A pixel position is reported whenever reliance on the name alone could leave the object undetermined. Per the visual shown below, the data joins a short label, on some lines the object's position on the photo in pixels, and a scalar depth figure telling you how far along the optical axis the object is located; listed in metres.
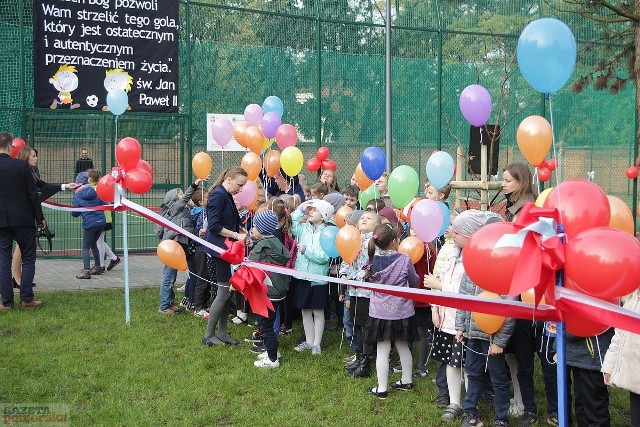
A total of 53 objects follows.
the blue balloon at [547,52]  3.66
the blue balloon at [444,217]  5.61
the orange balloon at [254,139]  8.07
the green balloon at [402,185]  6.22
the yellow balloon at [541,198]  3.98
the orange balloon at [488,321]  4.09
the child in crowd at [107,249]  10.78
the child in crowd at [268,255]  6.12
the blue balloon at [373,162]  7.01
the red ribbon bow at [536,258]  2.68
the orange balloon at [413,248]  5.60
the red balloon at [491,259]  2.77
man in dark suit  7.80
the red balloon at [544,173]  9.91
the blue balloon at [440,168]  6.24
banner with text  11.16
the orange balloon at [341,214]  6.91
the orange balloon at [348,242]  5.63
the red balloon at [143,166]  7.83
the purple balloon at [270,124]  8.55
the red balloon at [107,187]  7.41
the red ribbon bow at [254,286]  5.70
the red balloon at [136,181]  7.36
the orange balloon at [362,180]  7.90
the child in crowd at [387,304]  5.39
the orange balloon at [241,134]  8.16
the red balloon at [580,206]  2.86
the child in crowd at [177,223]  7.94
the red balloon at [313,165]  9.87
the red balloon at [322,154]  10.09
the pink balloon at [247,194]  7.50
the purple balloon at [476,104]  6.73
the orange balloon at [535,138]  5.47
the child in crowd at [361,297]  5.83
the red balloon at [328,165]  9.47
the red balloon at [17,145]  9.72
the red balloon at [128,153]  7.26
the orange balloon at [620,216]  3.64
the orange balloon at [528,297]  3.68
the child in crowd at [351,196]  7.37
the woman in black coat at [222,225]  6.55
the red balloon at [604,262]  2.59
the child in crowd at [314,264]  6.55
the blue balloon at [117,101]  7.88
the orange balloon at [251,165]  7.70
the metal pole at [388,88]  9.80
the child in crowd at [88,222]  10.16
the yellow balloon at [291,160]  8.09
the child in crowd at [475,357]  4.56
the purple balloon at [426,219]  5.36
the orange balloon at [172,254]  6.90
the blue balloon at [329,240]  6.16
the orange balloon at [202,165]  7.89
